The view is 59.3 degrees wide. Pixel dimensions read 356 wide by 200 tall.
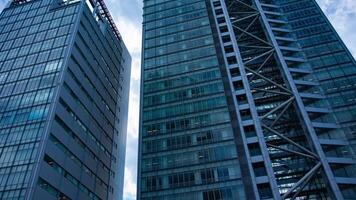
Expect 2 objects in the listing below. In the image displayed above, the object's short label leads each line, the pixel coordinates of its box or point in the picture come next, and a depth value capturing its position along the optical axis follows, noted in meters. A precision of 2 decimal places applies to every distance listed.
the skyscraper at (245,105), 52.91
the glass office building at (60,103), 53.88
